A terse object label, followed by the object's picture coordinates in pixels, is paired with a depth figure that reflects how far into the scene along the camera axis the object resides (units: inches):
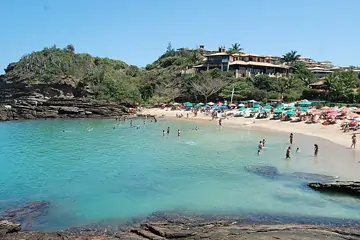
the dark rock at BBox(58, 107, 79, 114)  2120.2
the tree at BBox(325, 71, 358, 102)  2079.2
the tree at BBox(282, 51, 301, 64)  3784.5
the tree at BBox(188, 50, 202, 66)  3255.7
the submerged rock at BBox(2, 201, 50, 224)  605.5
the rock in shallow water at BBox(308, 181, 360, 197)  697.6
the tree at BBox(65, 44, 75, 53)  3070.9
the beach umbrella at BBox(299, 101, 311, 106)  1915.6
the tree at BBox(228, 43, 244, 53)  3602.4
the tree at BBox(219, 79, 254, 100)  2314.2
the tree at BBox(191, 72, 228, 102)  2423.7
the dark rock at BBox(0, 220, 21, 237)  505.7
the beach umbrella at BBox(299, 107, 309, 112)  1727.4
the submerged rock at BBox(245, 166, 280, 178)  859.4
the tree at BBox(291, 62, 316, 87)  2659.9
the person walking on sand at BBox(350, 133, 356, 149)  1098.7
